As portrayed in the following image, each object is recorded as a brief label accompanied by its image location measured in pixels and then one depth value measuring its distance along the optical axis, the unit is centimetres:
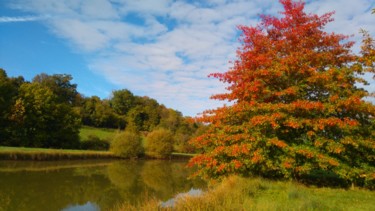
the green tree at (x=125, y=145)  4944
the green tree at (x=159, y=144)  5469
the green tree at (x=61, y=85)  8651
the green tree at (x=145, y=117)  9044
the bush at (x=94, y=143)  5442
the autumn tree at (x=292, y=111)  1178
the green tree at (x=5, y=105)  4334
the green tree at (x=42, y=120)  4472
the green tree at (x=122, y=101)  10129
